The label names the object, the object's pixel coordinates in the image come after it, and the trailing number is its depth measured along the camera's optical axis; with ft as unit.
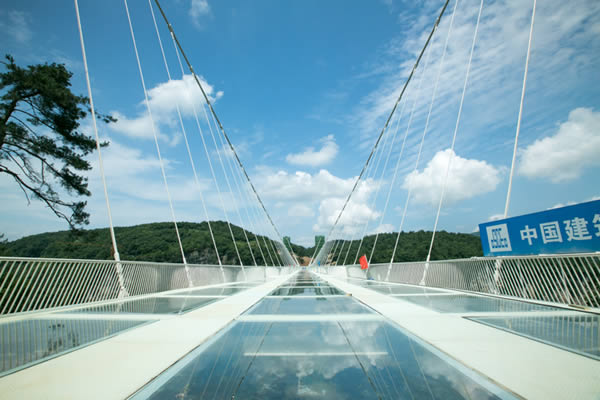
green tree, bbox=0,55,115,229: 37.55
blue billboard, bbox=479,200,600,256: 13.53
